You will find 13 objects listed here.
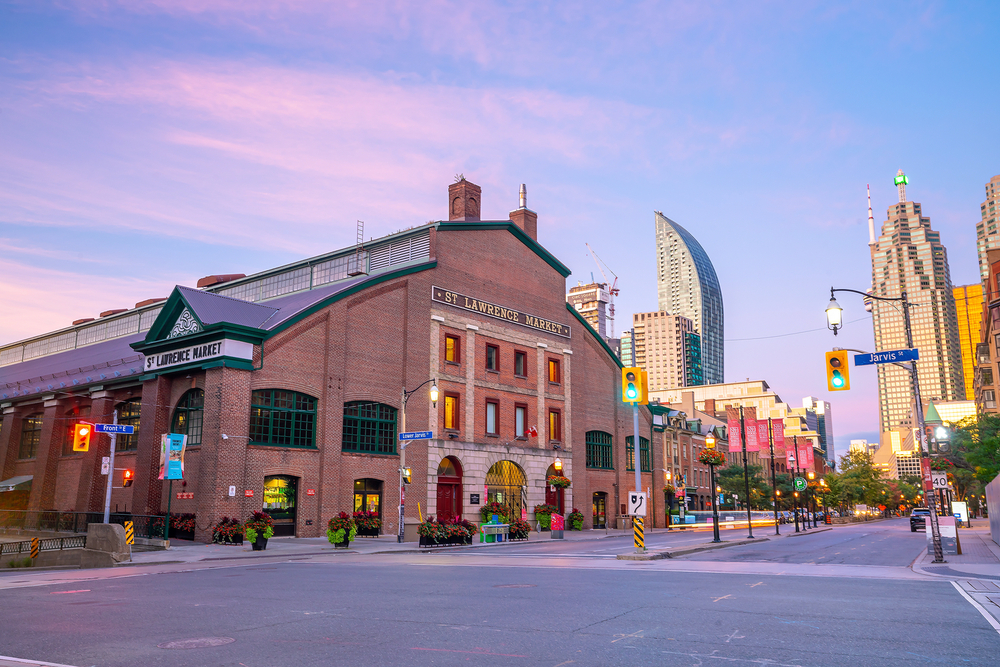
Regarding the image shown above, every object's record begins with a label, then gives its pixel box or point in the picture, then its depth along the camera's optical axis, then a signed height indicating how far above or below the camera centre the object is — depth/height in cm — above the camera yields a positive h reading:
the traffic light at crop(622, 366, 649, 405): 2875 +371
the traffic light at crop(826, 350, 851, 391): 2380 +350
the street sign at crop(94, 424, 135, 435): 3234 +245
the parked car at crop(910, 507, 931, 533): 6450 -322
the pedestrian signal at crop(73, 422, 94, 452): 3669 +234
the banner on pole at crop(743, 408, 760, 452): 5862 +365
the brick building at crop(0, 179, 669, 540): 3888 +569
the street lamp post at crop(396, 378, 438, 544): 3771 +127
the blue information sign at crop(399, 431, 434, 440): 3694 +241
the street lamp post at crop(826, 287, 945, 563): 2356 +231
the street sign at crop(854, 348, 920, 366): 2272 +378
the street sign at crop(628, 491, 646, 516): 2791 -72
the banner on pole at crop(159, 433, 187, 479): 3412 +132
